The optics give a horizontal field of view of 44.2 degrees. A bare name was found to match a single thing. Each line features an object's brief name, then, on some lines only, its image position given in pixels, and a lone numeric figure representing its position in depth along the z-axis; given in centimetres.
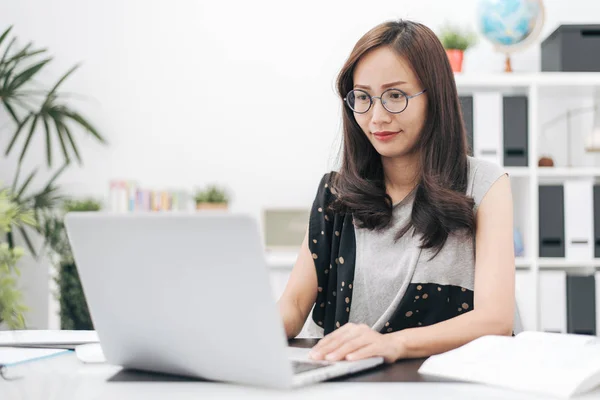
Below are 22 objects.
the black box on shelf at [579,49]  304
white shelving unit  297
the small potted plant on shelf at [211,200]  319
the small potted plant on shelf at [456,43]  301
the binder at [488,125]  299
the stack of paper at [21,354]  104
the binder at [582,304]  295
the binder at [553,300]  298
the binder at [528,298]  296
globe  299
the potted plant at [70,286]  303
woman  143
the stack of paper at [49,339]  119
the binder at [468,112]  300
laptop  77
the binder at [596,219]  298
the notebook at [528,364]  80
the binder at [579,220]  297
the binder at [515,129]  300
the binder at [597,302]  295
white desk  79
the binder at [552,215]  299
